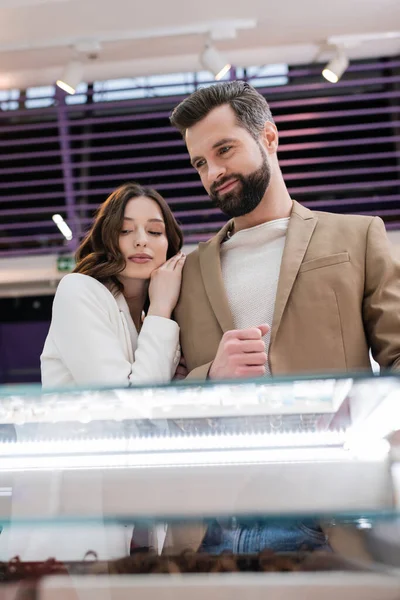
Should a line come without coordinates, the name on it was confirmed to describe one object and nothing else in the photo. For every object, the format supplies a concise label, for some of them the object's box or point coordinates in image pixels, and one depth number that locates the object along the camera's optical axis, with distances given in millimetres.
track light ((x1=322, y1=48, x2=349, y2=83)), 5402
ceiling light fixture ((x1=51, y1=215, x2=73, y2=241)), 6508
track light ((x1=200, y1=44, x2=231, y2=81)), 5020
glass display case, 757
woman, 1669
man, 1725
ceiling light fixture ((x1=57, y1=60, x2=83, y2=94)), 5328
